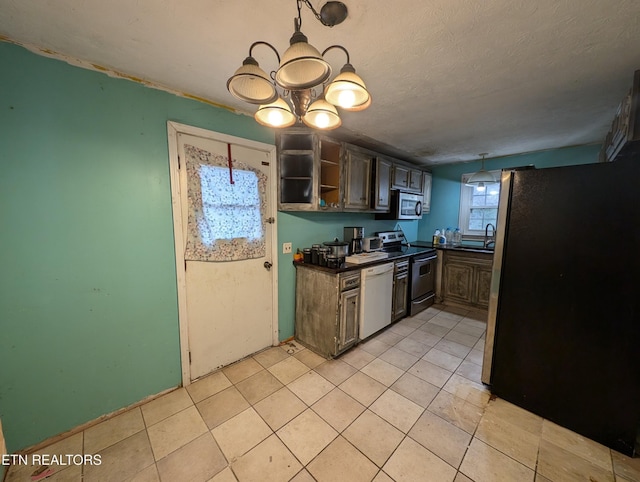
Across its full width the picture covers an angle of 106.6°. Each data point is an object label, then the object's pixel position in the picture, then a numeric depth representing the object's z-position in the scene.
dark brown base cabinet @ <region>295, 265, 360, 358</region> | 2.45
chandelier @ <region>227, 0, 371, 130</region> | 0.90
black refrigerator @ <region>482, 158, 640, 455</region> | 1.52
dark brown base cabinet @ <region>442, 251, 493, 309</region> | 3.64
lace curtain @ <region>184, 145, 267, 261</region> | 2.05
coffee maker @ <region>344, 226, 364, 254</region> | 3.18
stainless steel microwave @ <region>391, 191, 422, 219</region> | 3.66
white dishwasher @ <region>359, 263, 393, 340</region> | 2.69
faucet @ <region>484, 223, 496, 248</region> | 3.93
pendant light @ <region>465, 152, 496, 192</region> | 3.41
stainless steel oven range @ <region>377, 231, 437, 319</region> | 3.48
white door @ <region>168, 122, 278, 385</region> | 2.02
